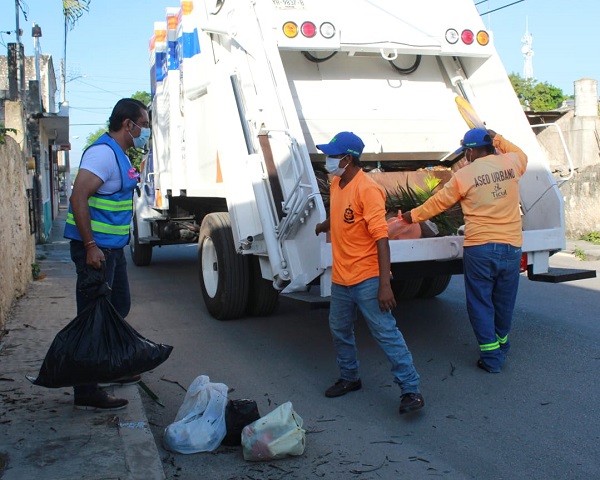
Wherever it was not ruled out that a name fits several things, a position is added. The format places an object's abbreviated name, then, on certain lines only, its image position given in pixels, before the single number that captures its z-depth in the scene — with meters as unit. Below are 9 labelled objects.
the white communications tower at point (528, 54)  50.21
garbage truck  5.44
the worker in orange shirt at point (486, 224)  5.07
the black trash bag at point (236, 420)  3.98
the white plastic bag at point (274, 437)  3.77
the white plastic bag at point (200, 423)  3.90
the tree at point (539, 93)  37.80
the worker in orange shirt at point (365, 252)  4.28
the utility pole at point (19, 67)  18.50
